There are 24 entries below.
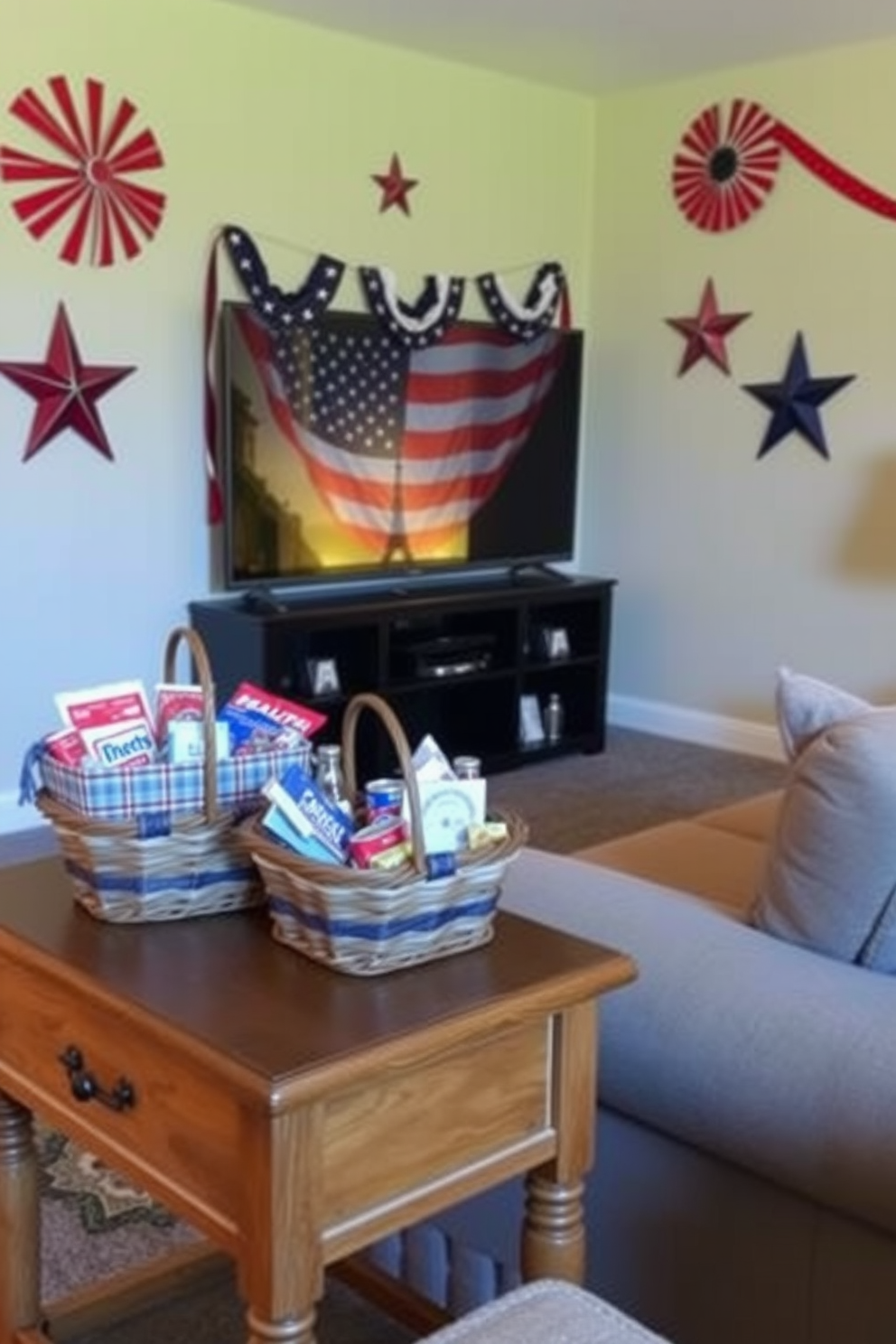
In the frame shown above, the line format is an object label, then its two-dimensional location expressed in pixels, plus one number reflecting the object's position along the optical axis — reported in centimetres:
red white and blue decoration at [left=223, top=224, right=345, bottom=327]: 415
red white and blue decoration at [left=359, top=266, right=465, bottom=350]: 445
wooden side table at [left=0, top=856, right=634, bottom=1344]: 112
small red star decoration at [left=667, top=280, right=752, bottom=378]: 484
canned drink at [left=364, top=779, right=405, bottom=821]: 131
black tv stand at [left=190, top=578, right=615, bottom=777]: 413
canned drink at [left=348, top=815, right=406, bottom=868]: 125
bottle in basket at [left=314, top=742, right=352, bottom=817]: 137
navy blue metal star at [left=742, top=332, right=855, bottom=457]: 462
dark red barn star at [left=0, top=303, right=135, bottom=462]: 383
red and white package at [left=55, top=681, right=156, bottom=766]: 139
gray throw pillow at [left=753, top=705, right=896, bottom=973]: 151
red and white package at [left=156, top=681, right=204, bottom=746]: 144
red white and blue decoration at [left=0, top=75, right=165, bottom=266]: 373
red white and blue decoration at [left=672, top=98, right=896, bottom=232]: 453
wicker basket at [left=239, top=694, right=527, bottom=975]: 120
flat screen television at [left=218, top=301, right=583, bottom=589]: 417
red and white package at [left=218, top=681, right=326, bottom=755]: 143
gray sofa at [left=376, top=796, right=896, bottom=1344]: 138
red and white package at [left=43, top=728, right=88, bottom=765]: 138
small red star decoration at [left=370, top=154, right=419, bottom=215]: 453
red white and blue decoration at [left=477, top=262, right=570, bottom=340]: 480
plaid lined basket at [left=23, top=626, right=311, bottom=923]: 133
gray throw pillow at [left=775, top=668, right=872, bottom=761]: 176
